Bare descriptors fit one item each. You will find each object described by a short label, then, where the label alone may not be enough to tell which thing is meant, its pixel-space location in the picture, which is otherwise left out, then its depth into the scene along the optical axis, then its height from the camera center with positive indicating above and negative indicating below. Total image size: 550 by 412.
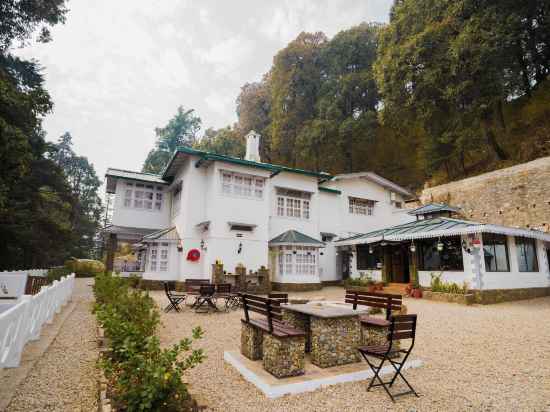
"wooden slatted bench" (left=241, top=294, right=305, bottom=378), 4.26 -1.18
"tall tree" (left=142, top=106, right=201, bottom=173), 42.28 +18.19
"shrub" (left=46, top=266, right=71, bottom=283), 14.17 -0.75
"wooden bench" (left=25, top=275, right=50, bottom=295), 10.48 -0.89
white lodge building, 16.61 +2.75
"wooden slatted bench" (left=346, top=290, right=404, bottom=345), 5.37 -0.90
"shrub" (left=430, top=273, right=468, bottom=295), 13.33 -0.82
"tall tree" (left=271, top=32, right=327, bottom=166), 32.03 +18.93
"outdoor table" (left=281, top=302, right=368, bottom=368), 4.77 -1.13
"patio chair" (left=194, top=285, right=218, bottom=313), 10.09 -1.06
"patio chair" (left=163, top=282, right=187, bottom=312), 10.08 -1.29
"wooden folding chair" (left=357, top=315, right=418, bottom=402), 3.91 -0.91
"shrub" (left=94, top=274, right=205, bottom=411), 2.62 -1.04
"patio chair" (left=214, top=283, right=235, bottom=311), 10.52 -0.93
